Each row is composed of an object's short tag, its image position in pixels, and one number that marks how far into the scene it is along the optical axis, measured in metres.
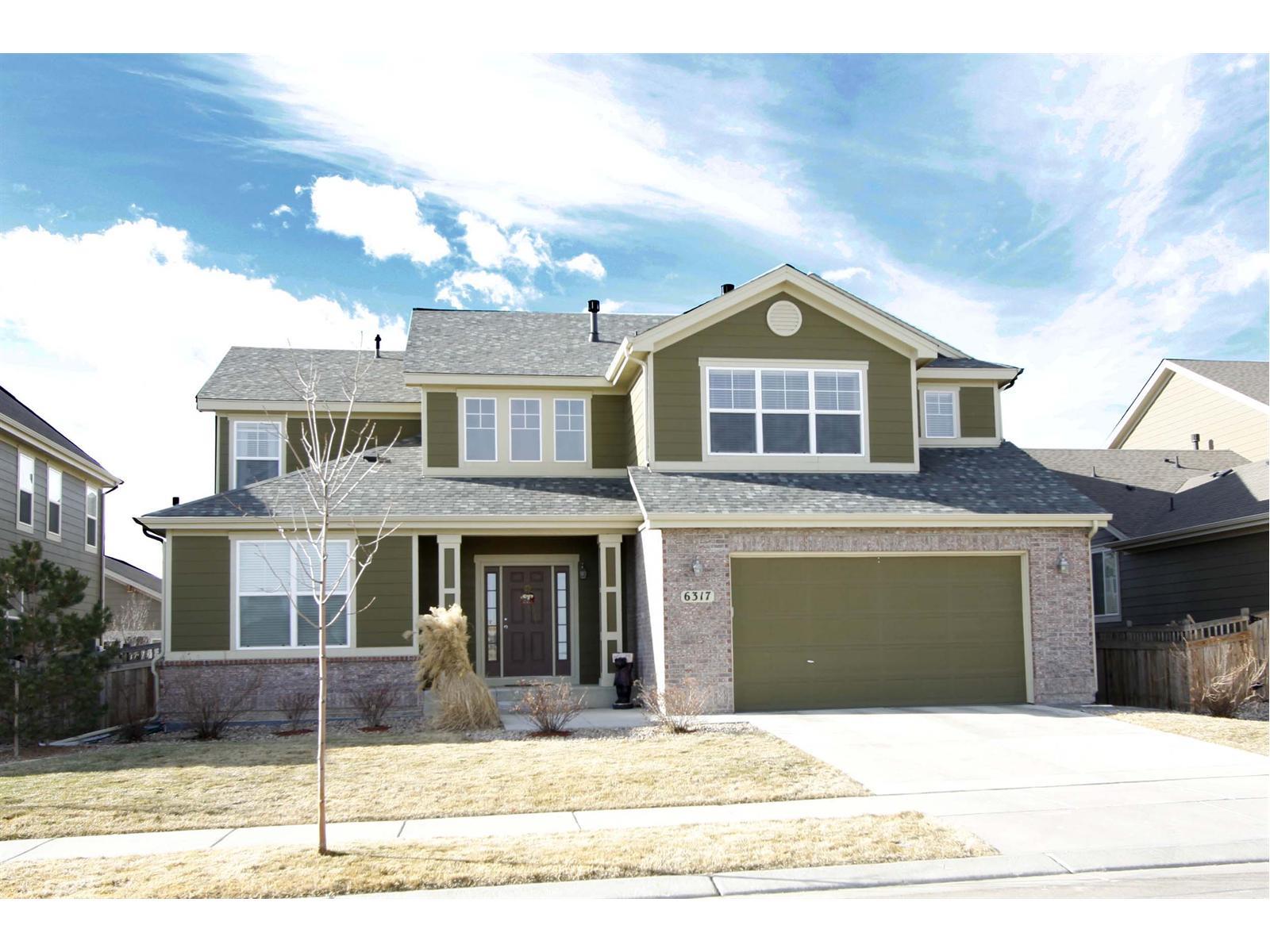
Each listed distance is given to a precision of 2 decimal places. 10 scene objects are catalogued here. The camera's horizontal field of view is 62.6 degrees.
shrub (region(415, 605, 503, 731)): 14.16
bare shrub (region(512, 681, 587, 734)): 13.66
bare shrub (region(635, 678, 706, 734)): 13.59
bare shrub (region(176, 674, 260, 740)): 14.12
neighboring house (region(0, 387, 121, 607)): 18.78
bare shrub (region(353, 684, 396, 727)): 14.73
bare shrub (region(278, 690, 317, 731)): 15.09
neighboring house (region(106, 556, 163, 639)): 34.31
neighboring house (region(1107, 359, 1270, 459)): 23.34
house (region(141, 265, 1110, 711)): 15.70
